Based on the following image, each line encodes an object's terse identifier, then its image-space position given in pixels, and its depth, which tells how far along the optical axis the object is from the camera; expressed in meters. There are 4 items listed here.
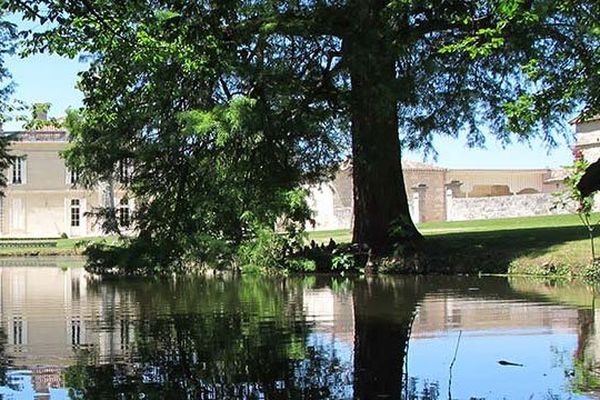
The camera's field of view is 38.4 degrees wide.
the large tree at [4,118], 22.05
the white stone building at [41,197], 67.94
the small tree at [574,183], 16.42
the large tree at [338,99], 16.52
